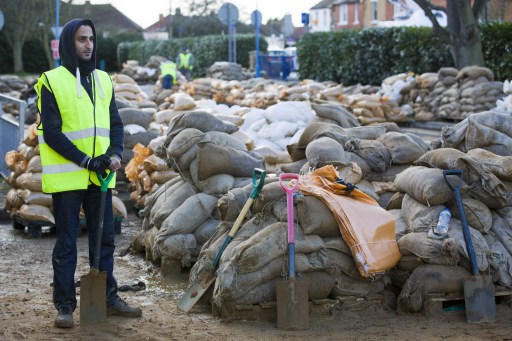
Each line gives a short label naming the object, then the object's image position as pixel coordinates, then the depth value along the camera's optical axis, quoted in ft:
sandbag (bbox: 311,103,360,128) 33.14
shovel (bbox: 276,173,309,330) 18.70
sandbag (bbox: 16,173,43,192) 30.19
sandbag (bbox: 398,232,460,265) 19.62
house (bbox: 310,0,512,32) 233.19
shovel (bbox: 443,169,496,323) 19.38
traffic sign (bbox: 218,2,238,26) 108.06
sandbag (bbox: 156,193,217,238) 24.47
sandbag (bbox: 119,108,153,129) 40.04
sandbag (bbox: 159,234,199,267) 24.21
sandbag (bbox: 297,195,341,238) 19.92
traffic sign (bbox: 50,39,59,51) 60.49
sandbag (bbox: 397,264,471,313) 19.58
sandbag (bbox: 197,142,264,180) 25.49
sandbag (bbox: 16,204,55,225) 29.50
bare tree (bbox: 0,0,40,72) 181.57
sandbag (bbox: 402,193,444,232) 20.62
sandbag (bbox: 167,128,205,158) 26.40
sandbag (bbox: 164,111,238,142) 27.50
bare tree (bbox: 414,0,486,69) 70.79
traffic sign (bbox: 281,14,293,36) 126.52
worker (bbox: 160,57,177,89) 94.94
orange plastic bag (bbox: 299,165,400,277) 19.63
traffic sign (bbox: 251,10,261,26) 113.91
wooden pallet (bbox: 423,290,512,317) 19.56
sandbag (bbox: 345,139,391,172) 25.02
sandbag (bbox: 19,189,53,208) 29.94
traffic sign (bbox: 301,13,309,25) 122.52
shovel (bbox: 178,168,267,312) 20.42
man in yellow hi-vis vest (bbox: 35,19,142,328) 18.75
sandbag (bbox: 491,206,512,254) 20.58
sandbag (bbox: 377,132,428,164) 25.32
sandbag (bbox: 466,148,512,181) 21.42
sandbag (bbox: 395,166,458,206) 20.76
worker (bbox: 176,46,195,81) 122.93
